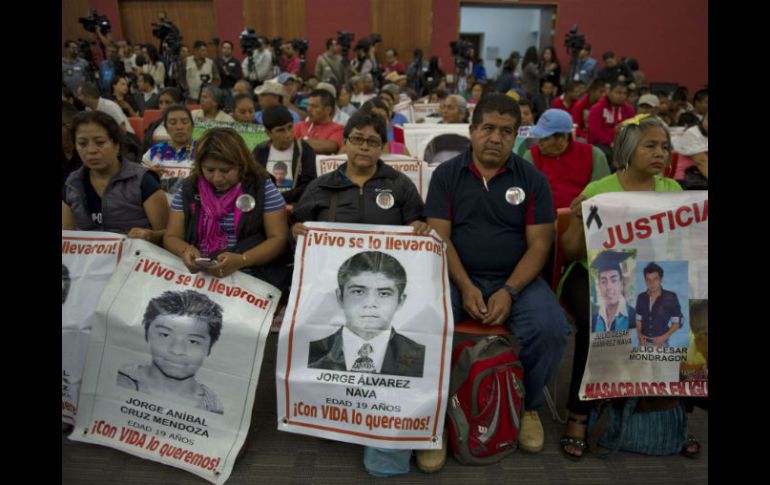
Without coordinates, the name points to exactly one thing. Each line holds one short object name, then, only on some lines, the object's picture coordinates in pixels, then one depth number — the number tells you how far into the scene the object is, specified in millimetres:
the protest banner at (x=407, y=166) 3795
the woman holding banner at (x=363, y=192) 2643
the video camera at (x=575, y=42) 11000
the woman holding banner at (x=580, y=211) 2348
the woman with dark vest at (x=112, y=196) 2695
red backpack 2229
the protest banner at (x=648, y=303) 2250
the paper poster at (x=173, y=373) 2205
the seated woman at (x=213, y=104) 5148
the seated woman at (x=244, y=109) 5028
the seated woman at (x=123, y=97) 7543
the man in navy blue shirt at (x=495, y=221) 2402
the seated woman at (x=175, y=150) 3889
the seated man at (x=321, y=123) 4723
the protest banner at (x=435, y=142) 4609
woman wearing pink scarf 2553
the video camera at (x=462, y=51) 10859
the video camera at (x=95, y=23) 10539
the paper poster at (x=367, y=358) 2135
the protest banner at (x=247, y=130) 4426
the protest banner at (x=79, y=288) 2320
